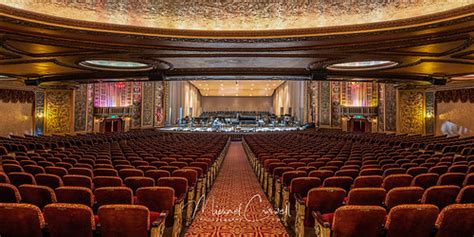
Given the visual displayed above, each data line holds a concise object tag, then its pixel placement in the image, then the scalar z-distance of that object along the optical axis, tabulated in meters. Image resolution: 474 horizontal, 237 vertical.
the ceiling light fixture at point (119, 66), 13.68
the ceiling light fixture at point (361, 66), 13.08
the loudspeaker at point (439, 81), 14.70
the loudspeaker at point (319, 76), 13.39
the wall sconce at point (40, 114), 17.08
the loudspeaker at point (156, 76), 13.59
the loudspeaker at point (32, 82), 14.86
